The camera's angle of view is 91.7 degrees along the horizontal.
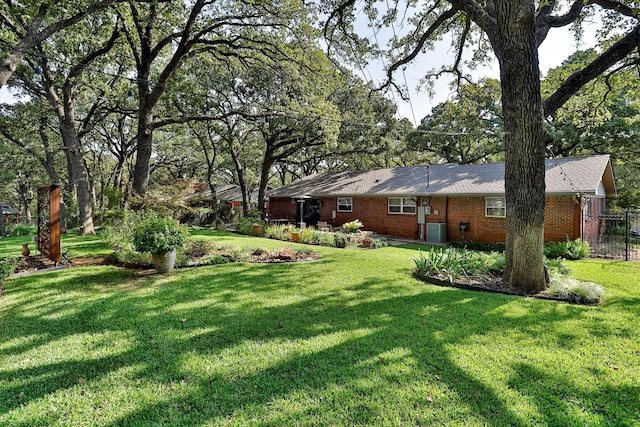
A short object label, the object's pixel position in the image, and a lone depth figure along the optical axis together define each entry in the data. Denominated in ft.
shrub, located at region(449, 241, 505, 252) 42.11
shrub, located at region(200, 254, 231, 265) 29.27
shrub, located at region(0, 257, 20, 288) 19.79
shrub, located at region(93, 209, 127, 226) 40.95
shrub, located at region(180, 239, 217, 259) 31.40
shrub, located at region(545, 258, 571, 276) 24.27
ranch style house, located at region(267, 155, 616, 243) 39.75
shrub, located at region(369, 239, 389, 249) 42.30
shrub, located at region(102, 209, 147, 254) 30.40
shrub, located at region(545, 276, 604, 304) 18.74
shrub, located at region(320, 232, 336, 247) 43.45
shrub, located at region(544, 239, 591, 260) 35.45
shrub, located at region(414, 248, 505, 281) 24.32
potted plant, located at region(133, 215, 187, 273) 23.24
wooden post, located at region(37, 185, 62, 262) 25.49
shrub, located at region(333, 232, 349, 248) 42.63
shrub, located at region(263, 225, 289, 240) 50.69
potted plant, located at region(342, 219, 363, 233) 52.08
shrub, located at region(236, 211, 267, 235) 58.54
